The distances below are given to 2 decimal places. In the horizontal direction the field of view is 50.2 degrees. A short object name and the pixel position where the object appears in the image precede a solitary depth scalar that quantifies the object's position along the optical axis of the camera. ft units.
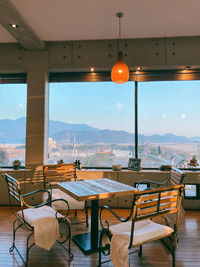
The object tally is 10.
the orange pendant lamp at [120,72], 9.45
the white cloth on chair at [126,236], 6.31
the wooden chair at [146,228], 6.32
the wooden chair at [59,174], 12.24
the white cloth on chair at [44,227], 7.55
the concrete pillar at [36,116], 14.78
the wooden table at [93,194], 8.05
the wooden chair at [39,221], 7.60
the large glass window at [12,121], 16.06
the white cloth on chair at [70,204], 10.25
